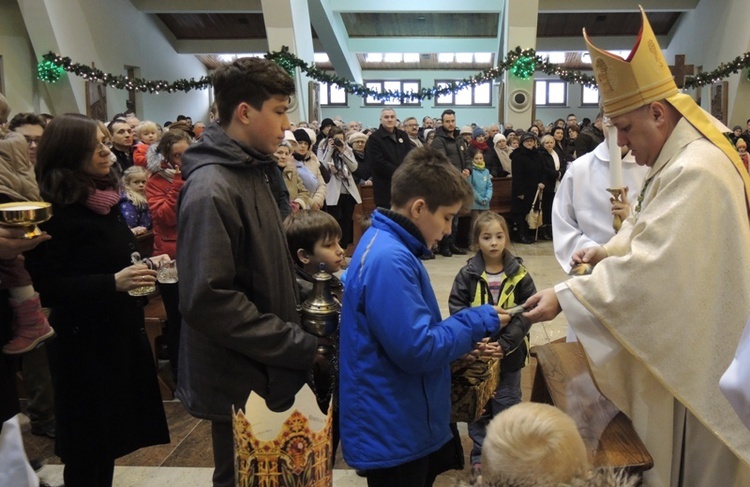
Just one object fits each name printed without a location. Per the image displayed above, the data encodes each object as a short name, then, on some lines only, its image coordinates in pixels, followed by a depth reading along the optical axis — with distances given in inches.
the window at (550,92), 903.1
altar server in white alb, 135.3
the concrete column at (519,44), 481.9
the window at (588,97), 894.4
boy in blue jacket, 72.2
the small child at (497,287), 127.7
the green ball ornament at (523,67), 466.0
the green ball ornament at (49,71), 481.7
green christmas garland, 465.7
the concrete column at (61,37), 479.5
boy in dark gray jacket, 69.4
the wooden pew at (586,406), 74.5
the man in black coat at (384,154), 294.8
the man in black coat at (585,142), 368.2
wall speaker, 483.8
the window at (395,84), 887.7
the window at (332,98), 903.1
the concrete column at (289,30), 463.8
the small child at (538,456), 55.4
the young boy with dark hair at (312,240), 109.8
